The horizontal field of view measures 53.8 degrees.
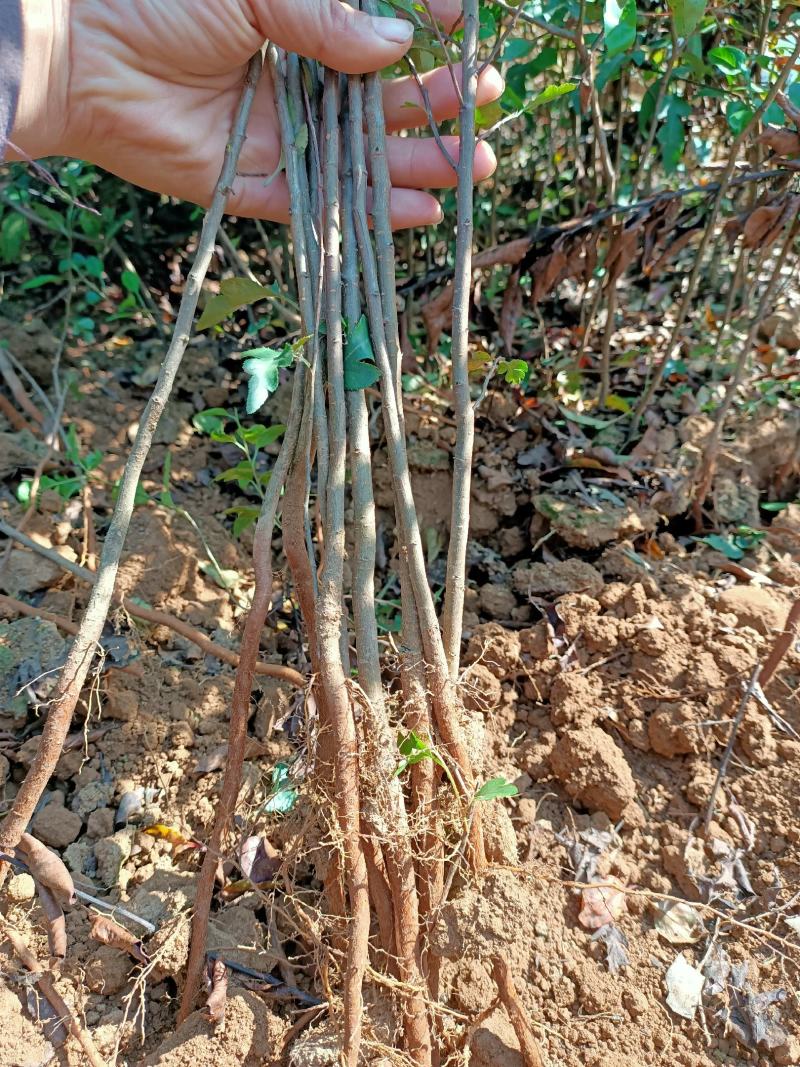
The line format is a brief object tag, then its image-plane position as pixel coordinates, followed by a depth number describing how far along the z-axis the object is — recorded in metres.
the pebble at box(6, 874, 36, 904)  0.35
